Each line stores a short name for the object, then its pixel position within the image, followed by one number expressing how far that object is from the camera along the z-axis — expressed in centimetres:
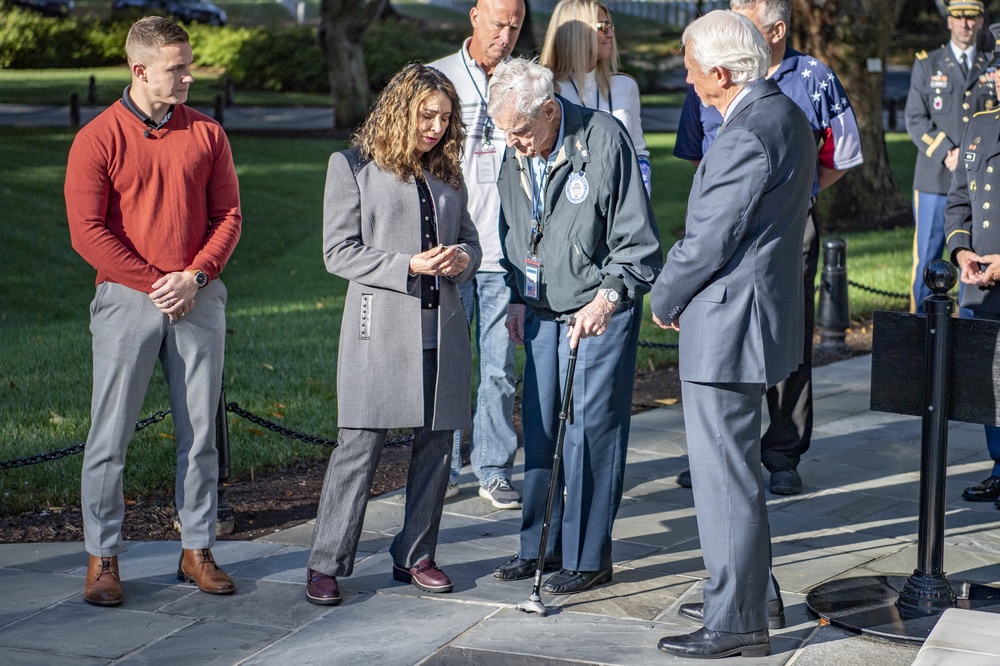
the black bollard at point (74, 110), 2444
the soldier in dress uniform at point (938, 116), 898
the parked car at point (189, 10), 4225
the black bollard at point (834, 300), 991
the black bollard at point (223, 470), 556
